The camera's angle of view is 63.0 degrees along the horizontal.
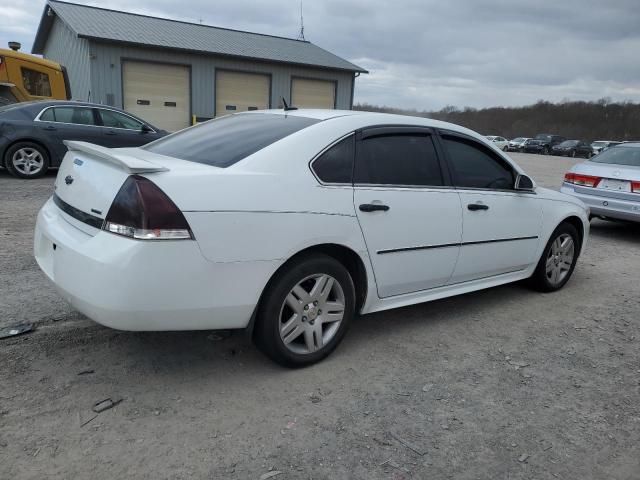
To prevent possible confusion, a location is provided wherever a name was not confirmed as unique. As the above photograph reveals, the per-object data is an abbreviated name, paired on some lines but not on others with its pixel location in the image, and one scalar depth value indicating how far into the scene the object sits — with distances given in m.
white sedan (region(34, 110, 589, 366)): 2.61
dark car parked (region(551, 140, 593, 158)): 41.62
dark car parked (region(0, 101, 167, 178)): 9.31
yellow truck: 12.86
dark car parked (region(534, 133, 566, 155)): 44.00
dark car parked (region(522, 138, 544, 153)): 44.03
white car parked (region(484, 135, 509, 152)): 44.08
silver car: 7.41
